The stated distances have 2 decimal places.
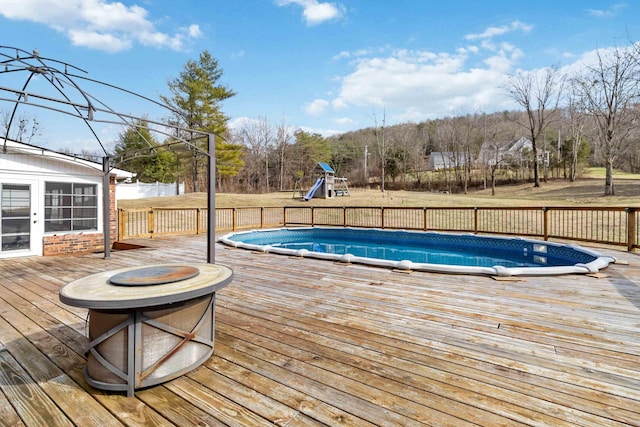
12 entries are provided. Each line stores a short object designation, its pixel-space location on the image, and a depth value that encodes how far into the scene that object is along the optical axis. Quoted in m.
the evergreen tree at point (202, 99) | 22.73
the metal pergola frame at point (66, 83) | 4.08
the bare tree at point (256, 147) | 34.03
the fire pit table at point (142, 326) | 1.92
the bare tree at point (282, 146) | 33.28
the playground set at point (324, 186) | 21.64
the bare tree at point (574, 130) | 26.08
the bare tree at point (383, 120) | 25.52
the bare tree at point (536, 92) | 25.05
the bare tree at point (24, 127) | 21.75
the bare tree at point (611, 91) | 18.55
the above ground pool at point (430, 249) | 5.16
